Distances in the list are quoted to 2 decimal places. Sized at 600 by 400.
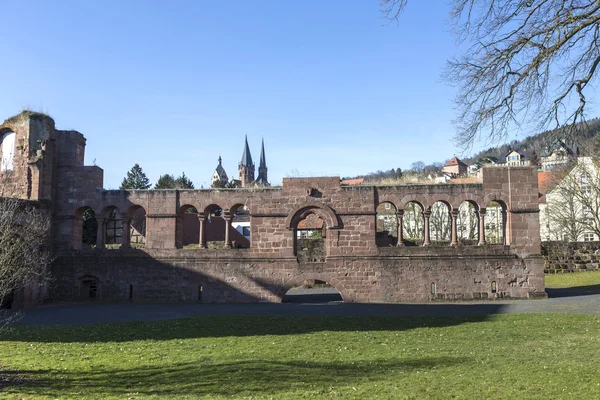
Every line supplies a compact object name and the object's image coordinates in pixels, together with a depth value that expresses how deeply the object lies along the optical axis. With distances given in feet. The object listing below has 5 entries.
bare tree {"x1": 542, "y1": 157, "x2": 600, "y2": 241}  119.55
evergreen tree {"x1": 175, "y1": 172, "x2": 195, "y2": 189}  187.01
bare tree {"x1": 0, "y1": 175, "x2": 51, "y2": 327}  64.08
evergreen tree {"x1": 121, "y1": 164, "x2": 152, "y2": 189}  195.17
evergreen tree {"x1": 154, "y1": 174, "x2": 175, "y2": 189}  182.65
